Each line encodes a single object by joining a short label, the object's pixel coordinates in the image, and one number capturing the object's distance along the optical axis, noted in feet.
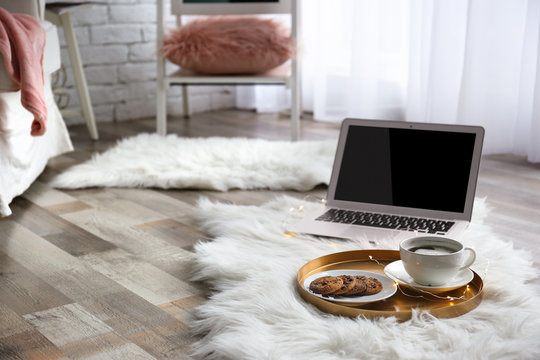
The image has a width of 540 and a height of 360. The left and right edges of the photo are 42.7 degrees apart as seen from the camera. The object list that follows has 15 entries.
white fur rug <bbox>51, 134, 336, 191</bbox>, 7.02
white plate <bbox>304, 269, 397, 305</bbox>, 3.76
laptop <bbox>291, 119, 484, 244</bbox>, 4.97
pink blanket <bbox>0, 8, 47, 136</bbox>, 5.82
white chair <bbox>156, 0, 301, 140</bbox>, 8.93
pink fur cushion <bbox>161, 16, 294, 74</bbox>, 8.72
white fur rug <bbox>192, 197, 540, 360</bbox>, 3.39
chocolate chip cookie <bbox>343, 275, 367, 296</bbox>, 3.81
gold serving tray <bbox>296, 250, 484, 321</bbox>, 3.68
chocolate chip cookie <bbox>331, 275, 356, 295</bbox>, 3.82
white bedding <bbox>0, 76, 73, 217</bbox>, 5.90
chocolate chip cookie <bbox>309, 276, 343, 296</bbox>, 3.84
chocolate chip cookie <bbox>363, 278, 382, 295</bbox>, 3.82
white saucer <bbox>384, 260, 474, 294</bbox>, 3.82
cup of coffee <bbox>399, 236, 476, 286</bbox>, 3.73
